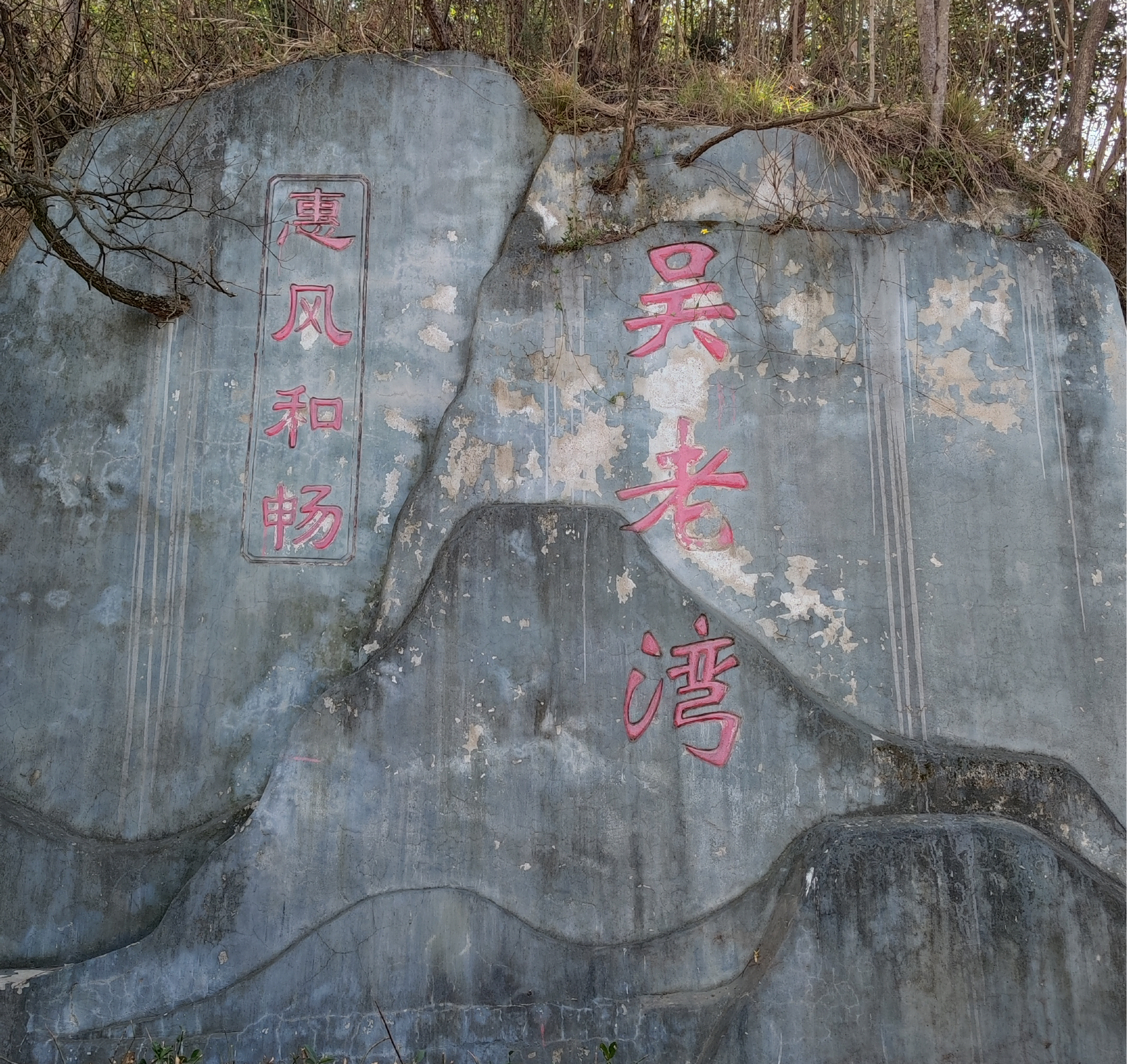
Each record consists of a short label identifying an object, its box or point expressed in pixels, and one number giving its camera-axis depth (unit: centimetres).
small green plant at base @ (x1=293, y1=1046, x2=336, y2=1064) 275
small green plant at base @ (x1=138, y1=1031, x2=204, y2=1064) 265
